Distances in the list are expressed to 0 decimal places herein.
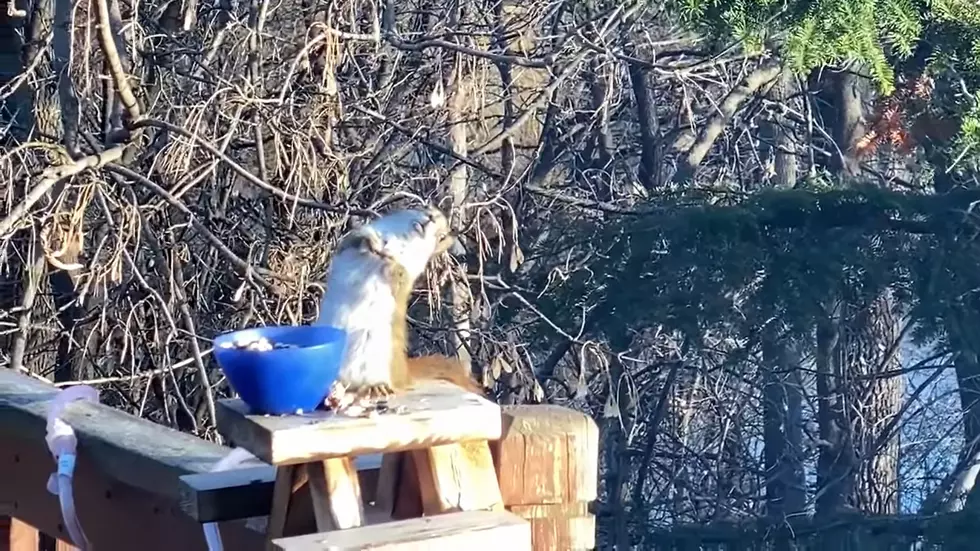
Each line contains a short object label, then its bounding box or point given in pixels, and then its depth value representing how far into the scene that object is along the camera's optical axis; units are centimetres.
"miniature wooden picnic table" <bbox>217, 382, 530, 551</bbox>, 272
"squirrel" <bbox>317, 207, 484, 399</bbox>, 302
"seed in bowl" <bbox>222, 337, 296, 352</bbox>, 280
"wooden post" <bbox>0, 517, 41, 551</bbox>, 363
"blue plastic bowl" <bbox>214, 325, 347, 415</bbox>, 276
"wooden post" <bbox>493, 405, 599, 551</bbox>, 290
